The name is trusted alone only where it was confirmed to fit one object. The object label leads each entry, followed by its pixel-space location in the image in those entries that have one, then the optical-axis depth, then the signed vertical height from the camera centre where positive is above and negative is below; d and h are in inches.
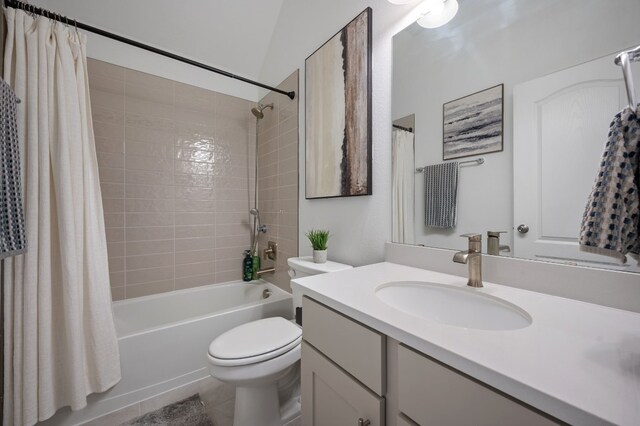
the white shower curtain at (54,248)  41.7 -6.3
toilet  42.0 -26.5
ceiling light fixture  37.8 +31.4
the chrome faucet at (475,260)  30.5 -6.1
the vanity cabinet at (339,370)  22.5 -16.7
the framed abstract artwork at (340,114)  48.1 +21.7
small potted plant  53.4 -7.5
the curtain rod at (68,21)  43.0 +36.9
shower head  78.9 +33.0
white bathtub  51.8 -30.3
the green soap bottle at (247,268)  87.3 -19.5
